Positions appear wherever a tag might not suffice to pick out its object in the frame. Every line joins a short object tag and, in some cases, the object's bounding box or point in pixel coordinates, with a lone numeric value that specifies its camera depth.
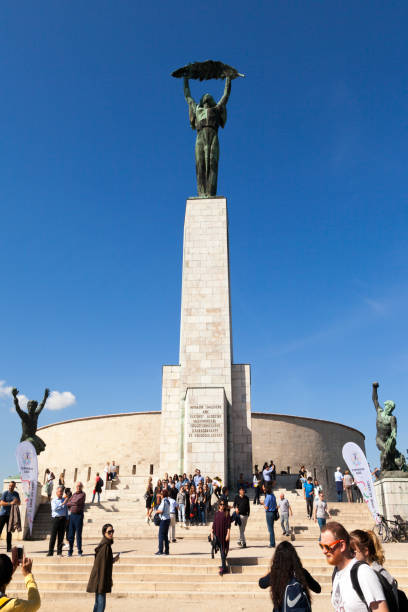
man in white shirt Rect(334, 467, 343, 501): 18.88
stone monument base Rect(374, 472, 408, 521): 14.02
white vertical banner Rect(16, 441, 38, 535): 11.66
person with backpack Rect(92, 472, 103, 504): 15.99
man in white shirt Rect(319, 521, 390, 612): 2.62
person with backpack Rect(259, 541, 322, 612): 3.31
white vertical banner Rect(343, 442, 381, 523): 11.70
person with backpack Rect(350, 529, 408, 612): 2.93
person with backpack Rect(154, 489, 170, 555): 9.21
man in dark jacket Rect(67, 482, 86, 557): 9.38
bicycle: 12.27
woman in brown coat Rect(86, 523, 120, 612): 5.27
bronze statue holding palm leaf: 24.86
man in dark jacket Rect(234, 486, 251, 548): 10.32
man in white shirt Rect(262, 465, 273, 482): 16.52
